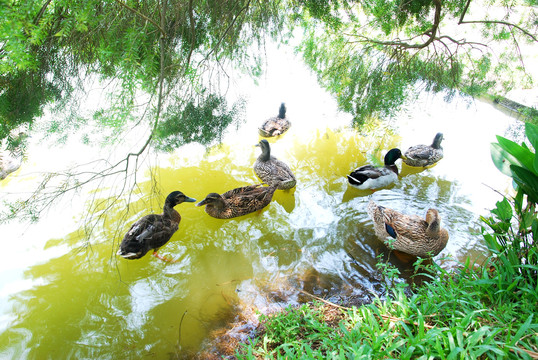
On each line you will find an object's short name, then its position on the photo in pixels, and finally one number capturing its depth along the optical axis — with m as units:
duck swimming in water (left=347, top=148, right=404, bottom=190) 5.46
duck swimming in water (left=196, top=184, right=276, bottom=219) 4.76
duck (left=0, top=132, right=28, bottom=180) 5.42
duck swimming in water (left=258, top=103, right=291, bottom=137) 6.99
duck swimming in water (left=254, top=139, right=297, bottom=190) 5.39
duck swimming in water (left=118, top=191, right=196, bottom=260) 3.89
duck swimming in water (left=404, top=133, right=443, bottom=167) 6.17
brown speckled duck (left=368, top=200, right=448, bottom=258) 3.93
